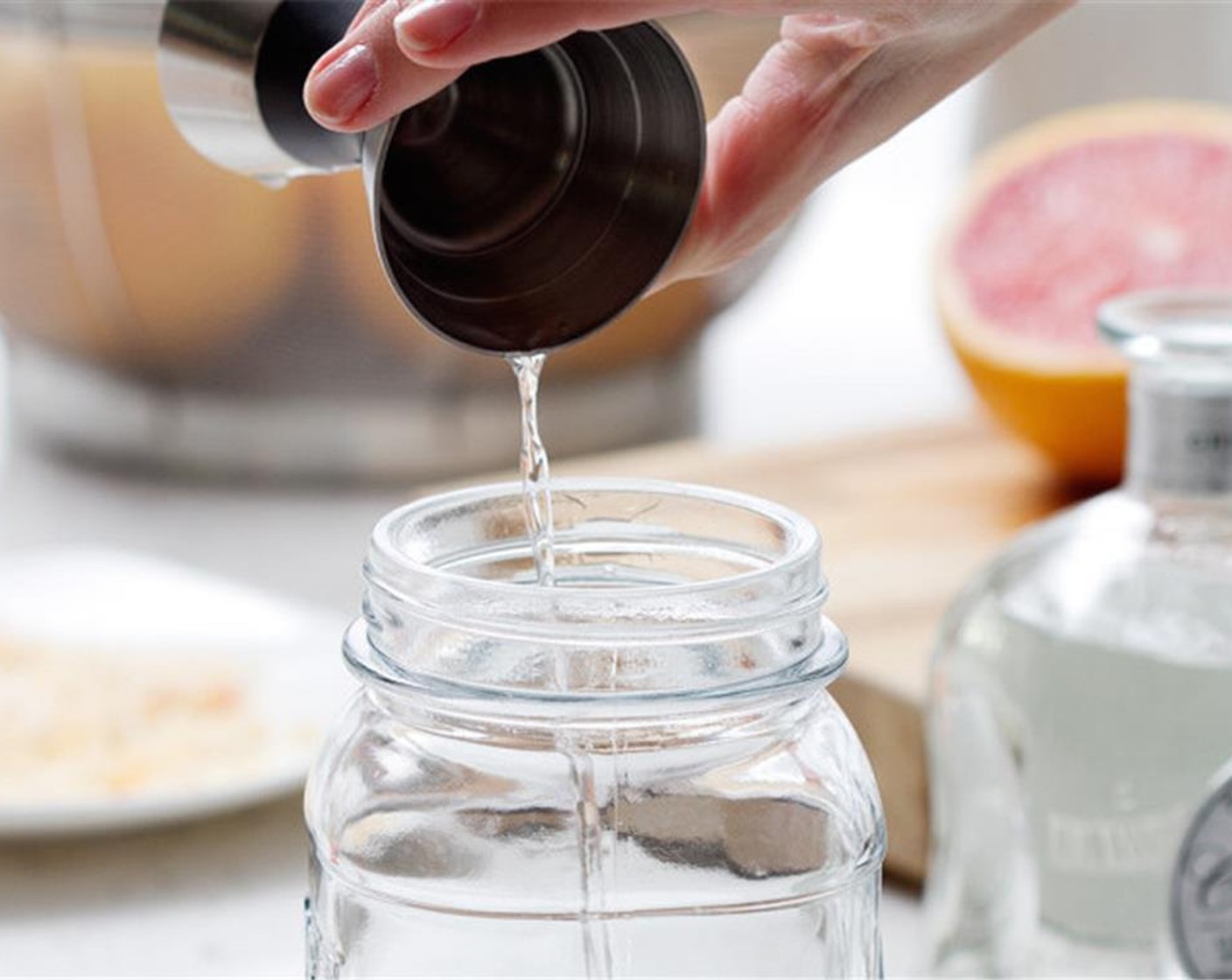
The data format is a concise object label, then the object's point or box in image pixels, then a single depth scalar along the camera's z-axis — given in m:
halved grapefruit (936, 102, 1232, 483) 1.19
